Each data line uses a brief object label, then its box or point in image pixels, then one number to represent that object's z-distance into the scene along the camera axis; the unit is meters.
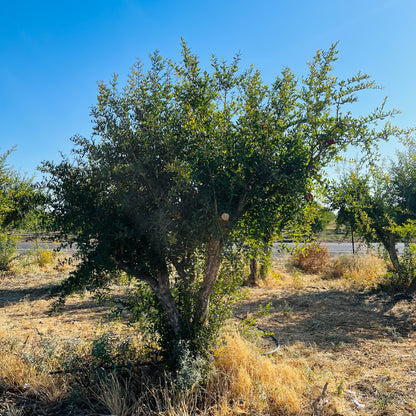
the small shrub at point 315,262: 14.17
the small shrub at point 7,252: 13.41
